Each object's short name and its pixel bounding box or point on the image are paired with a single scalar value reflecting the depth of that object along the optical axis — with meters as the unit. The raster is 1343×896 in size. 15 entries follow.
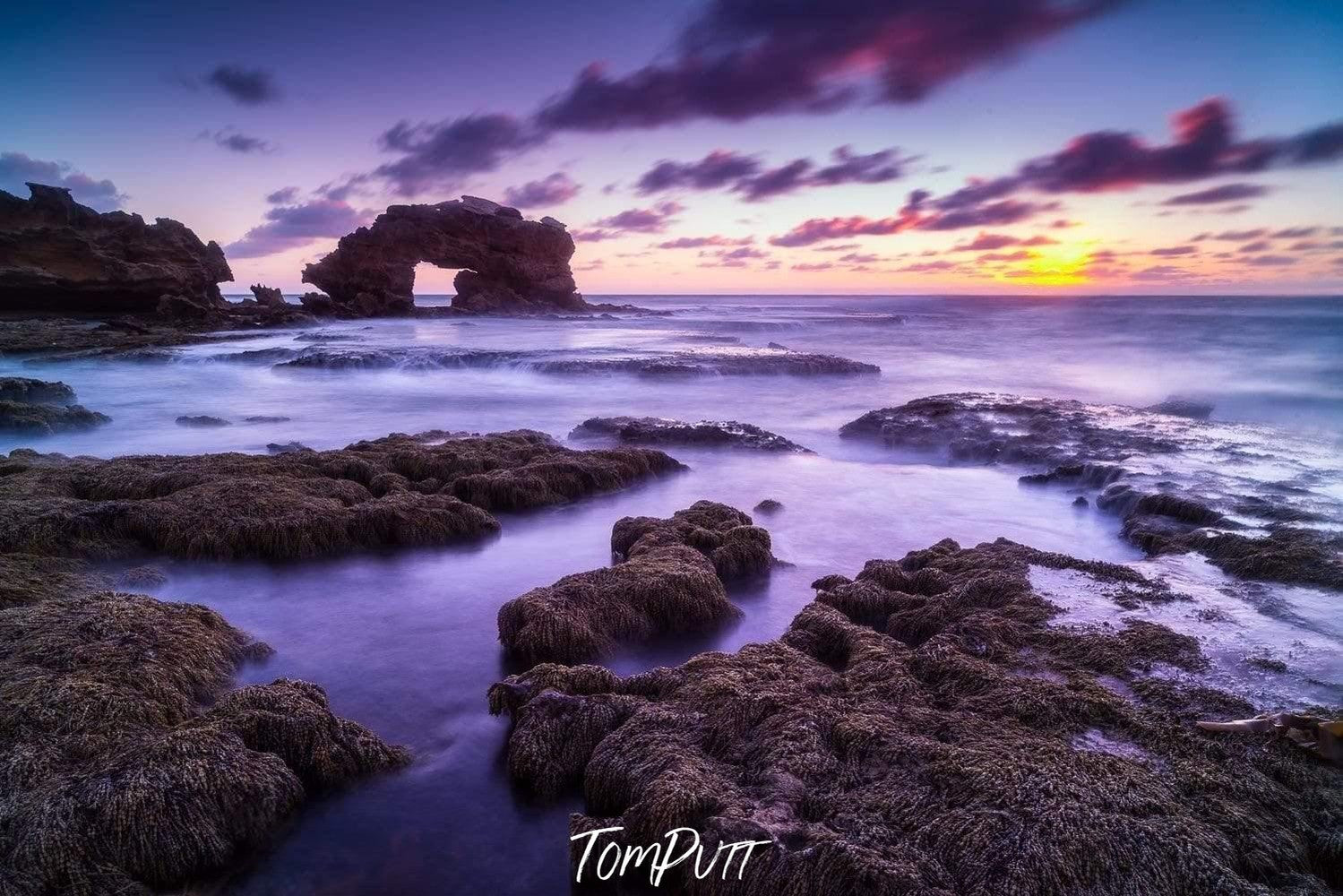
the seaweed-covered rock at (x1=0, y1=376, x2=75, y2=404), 14.37
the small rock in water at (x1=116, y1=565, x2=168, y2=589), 5.62
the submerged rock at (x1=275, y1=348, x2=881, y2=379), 21.81
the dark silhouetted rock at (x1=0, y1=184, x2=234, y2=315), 28.62
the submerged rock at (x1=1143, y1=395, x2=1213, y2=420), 14.22
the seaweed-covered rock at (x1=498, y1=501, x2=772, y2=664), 4.79
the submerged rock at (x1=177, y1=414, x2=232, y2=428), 13.54
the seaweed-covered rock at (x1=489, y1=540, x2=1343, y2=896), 2.55
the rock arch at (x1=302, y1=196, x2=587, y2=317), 47.69
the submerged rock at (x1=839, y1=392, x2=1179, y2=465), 10.57
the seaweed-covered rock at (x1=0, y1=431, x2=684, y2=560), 6.27
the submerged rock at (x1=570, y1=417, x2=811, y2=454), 11.83
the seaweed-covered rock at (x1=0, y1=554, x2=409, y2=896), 2.73
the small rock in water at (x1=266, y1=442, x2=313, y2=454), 11.12
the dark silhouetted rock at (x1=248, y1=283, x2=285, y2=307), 42.50
